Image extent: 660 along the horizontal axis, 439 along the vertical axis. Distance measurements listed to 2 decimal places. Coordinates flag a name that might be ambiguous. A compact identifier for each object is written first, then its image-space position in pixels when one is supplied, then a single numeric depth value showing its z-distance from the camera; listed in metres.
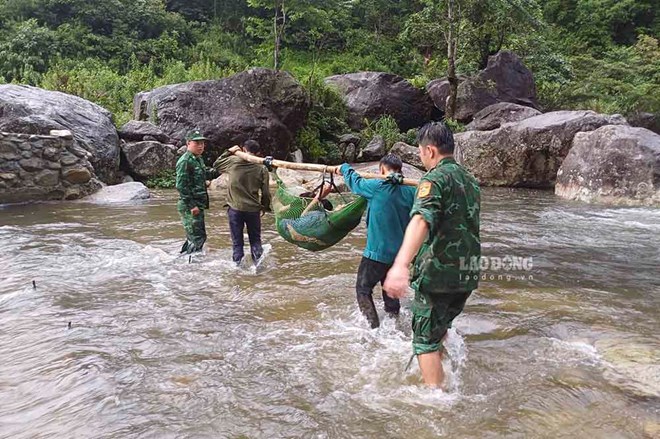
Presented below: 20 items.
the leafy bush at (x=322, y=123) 16.34
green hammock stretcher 4.67
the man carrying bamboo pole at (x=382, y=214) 3.98
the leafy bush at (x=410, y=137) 17.92
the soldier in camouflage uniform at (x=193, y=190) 6.25
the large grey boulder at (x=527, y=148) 13.23
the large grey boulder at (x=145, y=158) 12.98
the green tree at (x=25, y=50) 21.36
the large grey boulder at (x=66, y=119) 10.74
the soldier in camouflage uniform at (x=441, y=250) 2.99
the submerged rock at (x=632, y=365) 3.29
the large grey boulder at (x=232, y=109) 13.86
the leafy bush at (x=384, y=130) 17.66
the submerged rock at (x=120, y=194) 10.94
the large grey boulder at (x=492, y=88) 19.53
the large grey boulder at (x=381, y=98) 19.23
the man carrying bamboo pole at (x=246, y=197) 6.03
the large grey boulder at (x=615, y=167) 10.71
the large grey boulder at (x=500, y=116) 17.33
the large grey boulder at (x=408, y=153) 15.55
